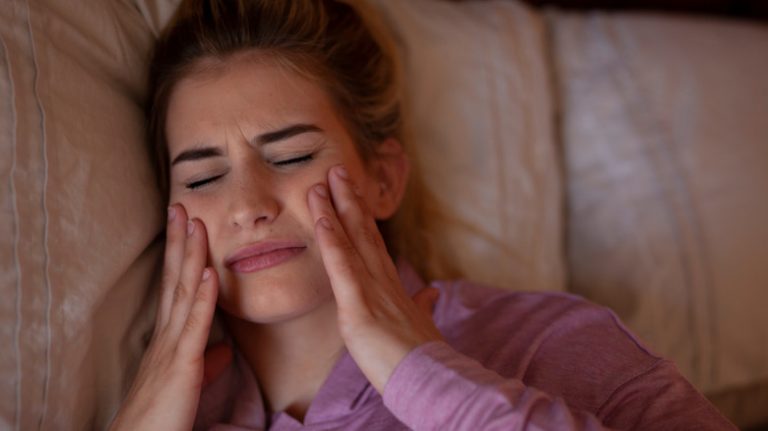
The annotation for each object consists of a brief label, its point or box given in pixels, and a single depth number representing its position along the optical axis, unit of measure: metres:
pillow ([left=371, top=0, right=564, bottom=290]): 1.58
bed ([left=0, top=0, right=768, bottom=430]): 1.57
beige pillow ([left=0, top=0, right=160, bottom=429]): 1.01
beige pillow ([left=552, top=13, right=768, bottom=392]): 1.57
